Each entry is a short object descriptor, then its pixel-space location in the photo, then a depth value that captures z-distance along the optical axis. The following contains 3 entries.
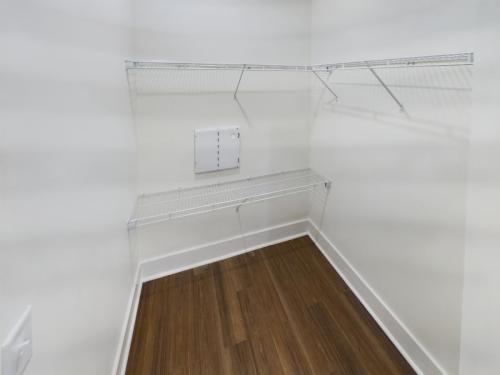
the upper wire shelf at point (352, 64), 0.94
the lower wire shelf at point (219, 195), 1.67
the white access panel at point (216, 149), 1.78
